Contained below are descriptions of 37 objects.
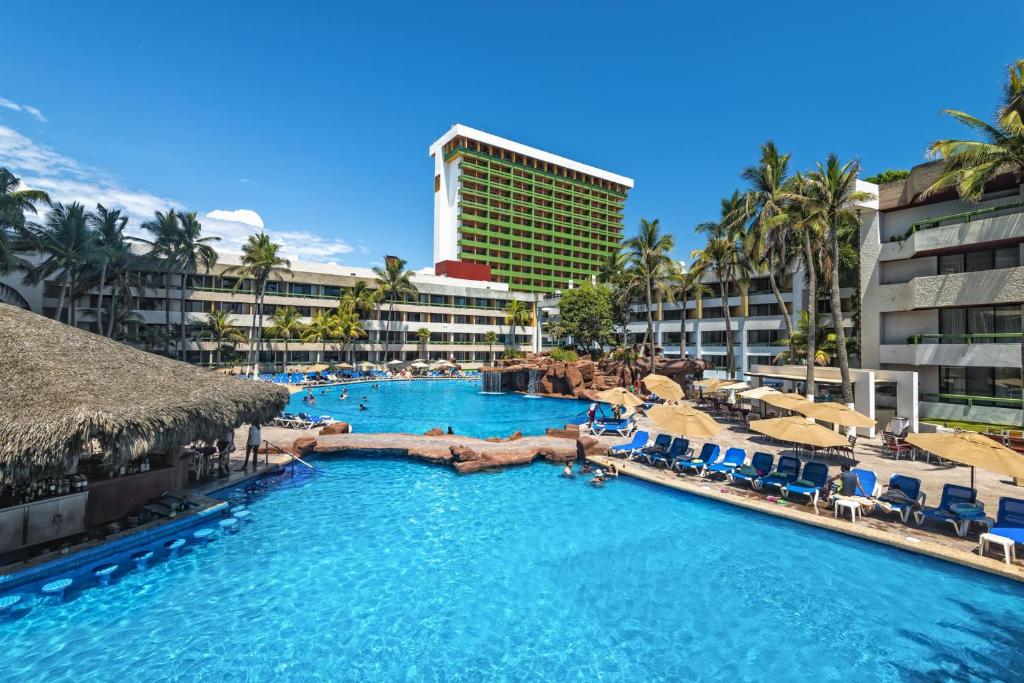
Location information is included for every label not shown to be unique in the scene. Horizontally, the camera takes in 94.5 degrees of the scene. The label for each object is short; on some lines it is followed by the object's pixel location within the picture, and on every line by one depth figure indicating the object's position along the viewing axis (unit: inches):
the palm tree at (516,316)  3036.4
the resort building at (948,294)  882.6
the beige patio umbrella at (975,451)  459.8
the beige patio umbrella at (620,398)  955.3
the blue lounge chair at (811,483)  575.2
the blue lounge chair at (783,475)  603.2
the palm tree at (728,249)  1481.4
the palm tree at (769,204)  1217.4
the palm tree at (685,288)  1980.8
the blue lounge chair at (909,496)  510.0
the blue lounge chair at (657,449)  767.7
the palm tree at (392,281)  2613.2
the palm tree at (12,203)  996.6
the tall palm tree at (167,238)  2016.5
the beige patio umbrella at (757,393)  946.8
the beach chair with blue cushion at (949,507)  482.3
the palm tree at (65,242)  1583.4
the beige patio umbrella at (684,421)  666.2
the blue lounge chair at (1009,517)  434.0
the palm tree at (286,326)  2319.1
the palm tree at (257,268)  2241.5
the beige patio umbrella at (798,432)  571.8
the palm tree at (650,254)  1828.2
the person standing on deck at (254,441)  709.9
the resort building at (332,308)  2194.9
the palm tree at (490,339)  3196.4
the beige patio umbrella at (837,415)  705.6
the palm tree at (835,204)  906.7
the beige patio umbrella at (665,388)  1051.7
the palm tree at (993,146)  690.8
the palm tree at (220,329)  2203.5
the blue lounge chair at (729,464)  674.8
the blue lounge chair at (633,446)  812.0
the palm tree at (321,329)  2399.1
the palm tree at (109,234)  1797.4
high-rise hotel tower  4013.3
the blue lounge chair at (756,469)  639.1
